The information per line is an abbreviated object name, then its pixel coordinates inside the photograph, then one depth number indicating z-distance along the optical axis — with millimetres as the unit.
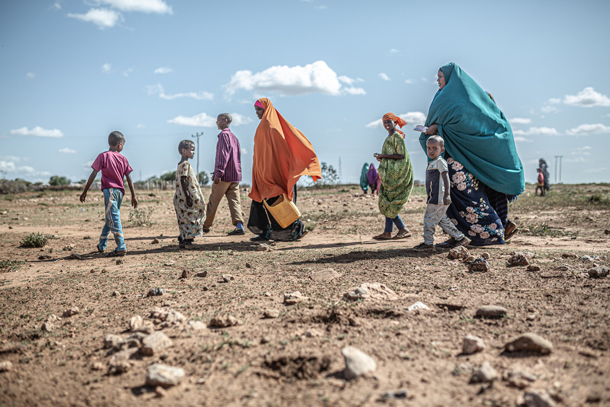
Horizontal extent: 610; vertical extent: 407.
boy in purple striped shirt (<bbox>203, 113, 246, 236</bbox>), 7887
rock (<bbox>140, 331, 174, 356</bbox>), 2549
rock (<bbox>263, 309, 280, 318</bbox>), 3084
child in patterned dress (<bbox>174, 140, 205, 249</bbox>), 6562
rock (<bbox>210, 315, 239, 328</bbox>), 2934
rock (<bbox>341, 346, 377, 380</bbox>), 2139
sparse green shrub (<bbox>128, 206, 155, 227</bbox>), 10023
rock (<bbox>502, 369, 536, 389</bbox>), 1981
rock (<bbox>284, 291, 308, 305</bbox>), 3404
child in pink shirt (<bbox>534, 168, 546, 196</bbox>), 20078
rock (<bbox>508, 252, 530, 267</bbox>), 4484
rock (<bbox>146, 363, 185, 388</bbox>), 2171
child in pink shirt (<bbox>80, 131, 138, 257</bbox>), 5961
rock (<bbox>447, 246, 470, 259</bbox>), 4973
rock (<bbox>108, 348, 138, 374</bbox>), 2395
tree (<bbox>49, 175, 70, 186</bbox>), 37188
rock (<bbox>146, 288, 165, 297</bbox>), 3871
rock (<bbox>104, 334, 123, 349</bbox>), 2700
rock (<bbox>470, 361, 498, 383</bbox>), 2041
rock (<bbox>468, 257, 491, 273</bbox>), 4309
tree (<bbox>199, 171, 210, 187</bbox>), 45969
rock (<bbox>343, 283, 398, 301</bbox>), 3383
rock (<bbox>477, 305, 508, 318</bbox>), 2912
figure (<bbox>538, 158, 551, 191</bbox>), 20359
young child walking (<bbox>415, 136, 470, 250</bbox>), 5449
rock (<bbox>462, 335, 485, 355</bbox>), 2355
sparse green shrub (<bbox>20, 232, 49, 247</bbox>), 7141
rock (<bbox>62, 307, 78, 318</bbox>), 3432
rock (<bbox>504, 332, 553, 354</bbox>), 2287
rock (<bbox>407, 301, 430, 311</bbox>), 3117
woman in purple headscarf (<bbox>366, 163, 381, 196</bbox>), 20094
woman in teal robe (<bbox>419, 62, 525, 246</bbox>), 5934
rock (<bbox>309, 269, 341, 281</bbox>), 4258
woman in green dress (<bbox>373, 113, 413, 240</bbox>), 6844
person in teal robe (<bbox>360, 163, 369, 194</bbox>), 21166
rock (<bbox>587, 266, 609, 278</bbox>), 3807
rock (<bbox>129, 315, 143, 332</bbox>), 3004
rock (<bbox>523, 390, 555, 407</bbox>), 1779
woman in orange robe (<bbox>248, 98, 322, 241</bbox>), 6973
